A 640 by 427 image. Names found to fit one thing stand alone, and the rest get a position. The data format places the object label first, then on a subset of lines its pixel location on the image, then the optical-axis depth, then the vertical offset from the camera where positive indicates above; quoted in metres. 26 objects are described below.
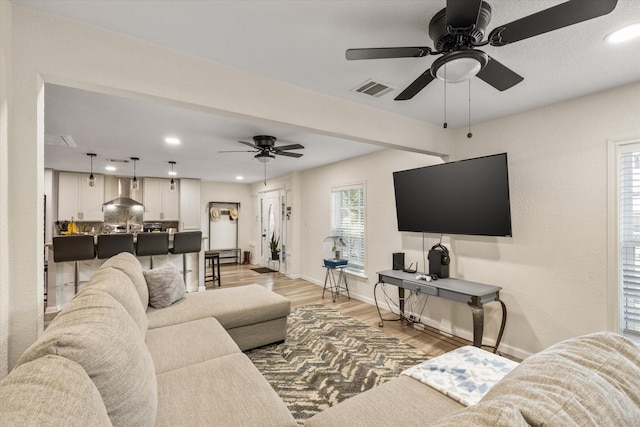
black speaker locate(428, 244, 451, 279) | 3.32 -0.55
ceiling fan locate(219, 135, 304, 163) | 3.58 +0.90
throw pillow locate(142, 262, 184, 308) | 2.76 -0.71
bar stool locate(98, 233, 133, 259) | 4.05 -0.42
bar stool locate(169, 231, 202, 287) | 4.70 -0.49
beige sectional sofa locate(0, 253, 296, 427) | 0.64 -0.59
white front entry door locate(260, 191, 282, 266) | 7.39 -0.15
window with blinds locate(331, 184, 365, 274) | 4.93 -0.10
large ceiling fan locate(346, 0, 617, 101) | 1.16 +0.84
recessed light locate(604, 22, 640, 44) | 1.60 +1.06
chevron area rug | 2.28 -1.44
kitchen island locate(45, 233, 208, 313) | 3.98 -0.88
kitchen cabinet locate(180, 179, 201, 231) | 7.49 +0.30
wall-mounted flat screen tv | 2.66 +0.20
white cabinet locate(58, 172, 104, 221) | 6.27 +0.41
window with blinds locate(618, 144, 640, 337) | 2.27 -0.16
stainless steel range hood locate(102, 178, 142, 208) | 6.49 +0.60
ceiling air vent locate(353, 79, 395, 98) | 2.27 +1.06
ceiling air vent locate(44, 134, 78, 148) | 3.53 +0.98
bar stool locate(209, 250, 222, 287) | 5.83 -0.87
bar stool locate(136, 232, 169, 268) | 4.34 -0.45
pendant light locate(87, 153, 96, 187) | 4.59 +0.99
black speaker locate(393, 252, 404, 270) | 3.88 -0.61
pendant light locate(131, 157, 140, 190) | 4.90 +0.97
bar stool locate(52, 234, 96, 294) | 3.75 -0.44
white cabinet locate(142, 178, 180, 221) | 7.19 +0.39
